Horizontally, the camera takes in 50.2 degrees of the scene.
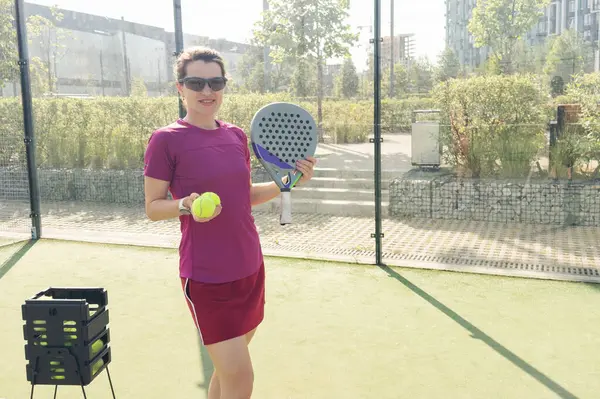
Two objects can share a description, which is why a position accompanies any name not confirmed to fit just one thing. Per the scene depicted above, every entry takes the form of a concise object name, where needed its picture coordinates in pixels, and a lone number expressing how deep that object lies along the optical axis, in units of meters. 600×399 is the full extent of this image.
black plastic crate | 2.46
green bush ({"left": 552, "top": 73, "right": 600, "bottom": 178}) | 7.30
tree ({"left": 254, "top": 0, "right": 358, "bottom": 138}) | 9.46
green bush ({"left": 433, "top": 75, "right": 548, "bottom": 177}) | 7.82
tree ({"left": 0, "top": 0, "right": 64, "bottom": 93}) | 10.43
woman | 2.12
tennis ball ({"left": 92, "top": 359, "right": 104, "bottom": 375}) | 2.59
